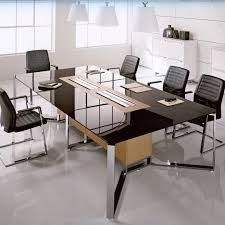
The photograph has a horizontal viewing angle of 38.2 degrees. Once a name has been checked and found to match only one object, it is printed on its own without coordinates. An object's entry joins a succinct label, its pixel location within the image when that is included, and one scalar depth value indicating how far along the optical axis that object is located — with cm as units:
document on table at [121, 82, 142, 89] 401
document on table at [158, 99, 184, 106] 337
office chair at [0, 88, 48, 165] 326
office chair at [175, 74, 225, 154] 379
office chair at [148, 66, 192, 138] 429
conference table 274
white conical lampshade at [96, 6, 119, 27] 322
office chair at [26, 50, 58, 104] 552
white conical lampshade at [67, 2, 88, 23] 366
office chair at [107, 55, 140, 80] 519
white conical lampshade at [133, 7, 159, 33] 298
